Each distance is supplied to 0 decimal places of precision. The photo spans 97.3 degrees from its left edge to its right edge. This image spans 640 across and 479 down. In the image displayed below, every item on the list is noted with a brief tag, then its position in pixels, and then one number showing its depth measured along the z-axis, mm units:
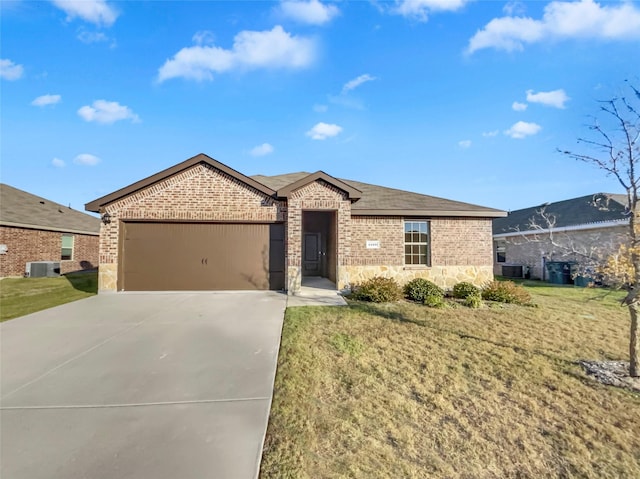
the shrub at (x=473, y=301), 8000
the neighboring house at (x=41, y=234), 14758
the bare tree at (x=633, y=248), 4137
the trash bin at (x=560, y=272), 14062
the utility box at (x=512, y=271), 16922
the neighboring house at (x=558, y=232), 13499
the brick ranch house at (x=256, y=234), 10109
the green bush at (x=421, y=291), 8648
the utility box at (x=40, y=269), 15273
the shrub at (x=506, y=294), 8656
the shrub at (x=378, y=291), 8477
